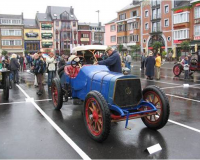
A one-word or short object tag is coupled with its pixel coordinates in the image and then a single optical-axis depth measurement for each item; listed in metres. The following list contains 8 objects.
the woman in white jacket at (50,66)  11.80
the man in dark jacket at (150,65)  15.14
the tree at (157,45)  45.59
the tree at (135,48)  52.20
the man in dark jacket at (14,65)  13.77
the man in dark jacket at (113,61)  6.42
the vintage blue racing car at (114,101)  4.69
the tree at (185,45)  38.51
